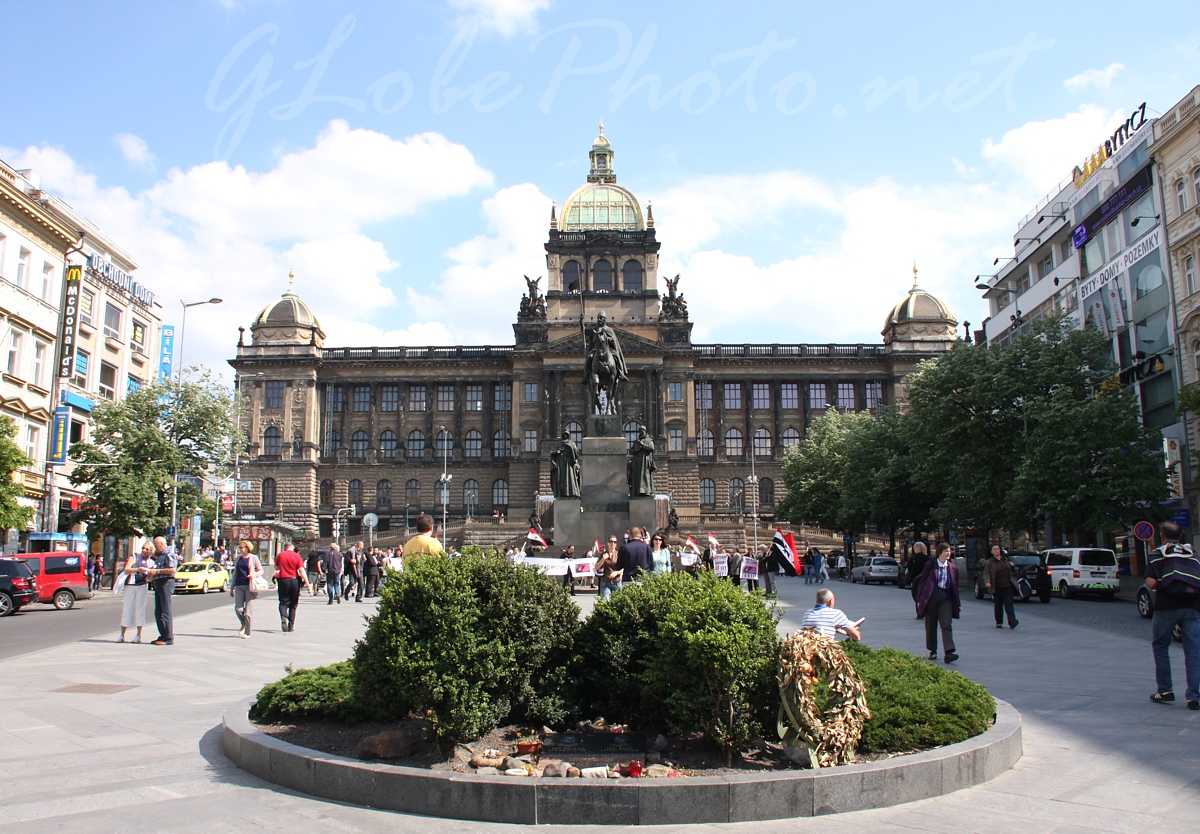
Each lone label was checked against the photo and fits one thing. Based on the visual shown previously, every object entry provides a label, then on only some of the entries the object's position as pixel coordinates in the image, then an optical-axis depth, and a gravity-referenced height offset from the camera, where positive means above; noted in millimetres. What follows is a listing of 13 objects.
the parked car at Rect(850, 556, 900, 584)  47531 -1110
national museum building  85125 +14098
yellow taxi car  42688 -1118
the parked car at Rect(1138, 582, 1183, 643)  22503 -1323
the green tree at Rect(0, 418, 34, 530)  33312 +2518
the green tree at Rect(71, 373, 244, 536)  44156 +4871
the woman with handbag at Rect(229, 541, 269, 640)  19453 -620
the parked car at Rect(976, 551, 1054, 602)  29531 -1006
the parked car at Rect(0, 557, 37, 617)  27844 -926
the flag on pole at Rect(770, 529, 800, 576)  26770 -62
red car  31094 -793
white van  31109 -783
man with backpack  10820 -713
